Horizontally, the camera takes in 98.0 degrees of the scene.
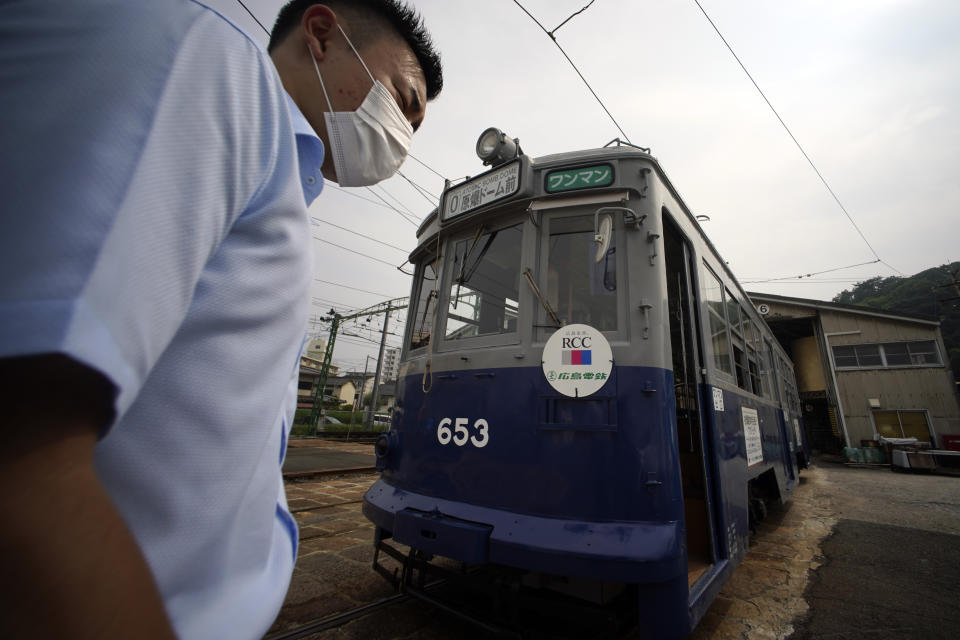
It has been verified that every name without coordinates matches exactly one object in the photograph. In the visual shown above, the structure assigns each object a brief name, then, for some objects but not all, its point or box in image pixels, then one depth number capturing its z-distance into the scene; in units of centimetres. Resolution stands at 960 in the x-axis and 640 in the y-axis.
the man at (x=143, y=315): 30
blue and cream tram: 200
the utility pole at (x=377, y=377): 2034
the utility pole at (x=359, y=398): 3543
